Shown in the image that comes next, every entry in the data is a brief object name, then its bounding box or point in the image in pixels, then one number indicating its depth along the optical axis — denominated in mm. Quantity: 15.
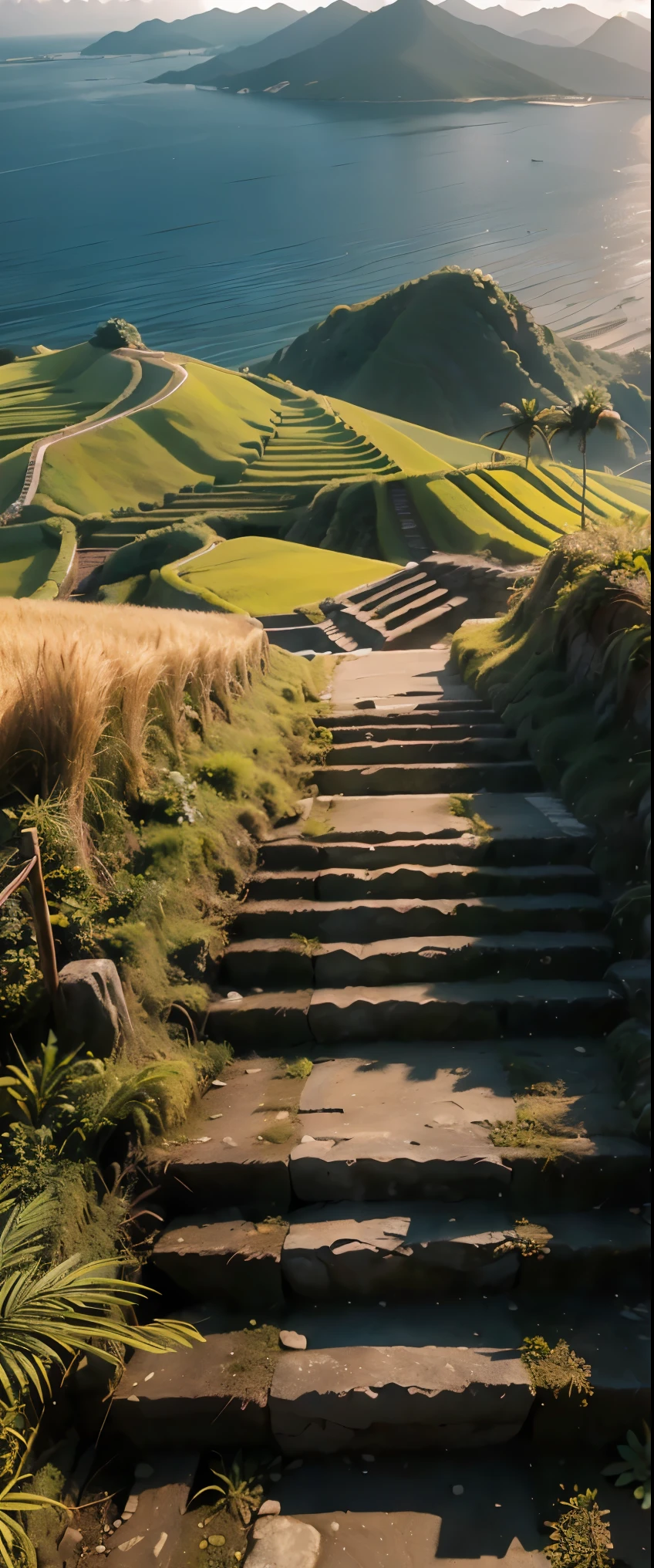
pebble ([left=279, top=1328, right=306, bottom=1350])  3322
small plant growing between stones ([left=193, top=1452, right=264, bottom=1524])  2973
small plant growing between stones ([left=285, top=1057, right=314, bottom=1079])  4344
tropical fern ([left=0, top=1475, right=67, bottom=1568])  2498
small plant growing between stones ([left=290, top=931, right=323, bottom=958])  4871
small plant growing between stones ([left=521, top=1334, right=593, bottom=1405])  3033
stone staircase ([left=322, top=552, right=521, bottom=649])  21547
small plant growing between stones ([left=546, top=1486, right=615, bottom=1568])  2727
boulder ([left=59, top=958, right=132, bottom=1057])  3768
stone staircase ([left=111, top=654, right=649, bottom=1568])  3096
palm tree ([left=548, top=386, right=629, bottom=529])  29078
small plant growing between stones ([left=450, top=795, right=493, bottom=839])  5695
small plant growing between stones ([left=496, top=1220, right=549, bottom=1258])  3397
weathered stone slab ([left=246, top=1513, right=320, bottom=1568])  2771
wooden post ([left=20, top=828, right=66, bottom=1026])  3543
